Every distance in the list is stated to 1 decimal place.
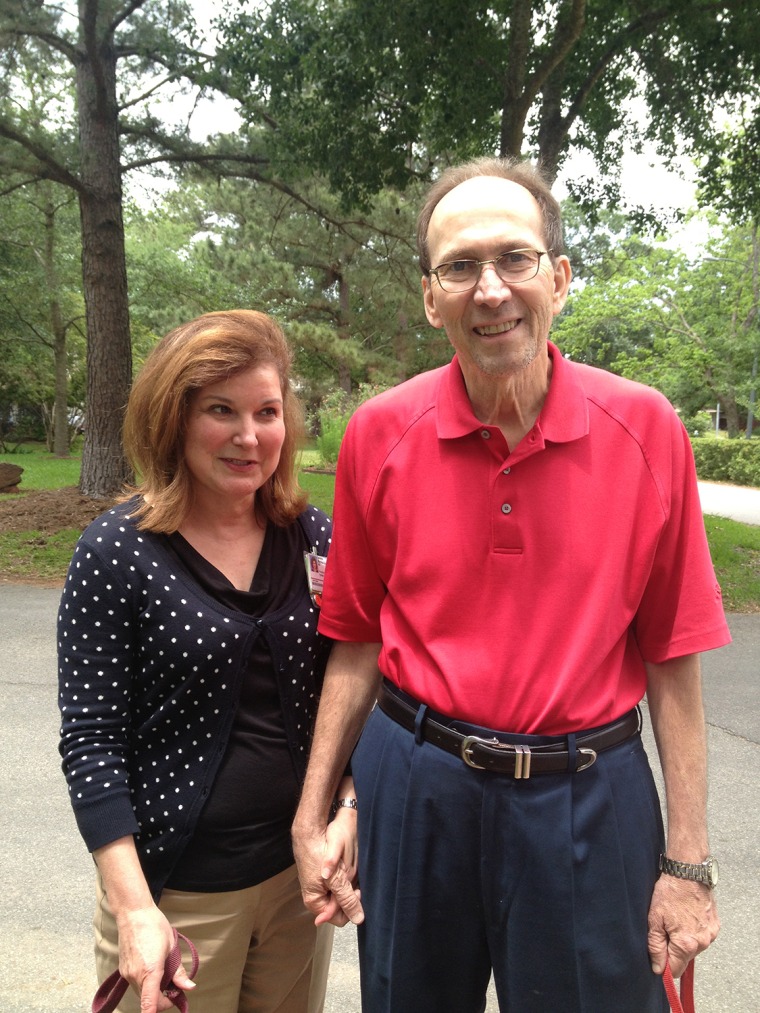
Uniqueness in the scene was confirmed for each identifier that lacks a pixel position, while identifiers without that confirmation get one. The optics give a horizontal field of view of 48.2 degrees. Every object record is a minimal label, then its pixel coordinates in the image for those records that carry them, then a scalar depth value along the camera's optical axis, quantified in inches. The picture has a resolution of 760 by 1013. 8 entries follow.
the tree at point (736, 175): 422.9
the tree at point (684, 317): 1167.6
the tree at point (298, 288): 948.0
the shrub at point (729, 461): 1056.2
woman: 66.8
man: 62.6
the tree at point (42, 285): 839.7
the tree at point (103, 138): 417.1
